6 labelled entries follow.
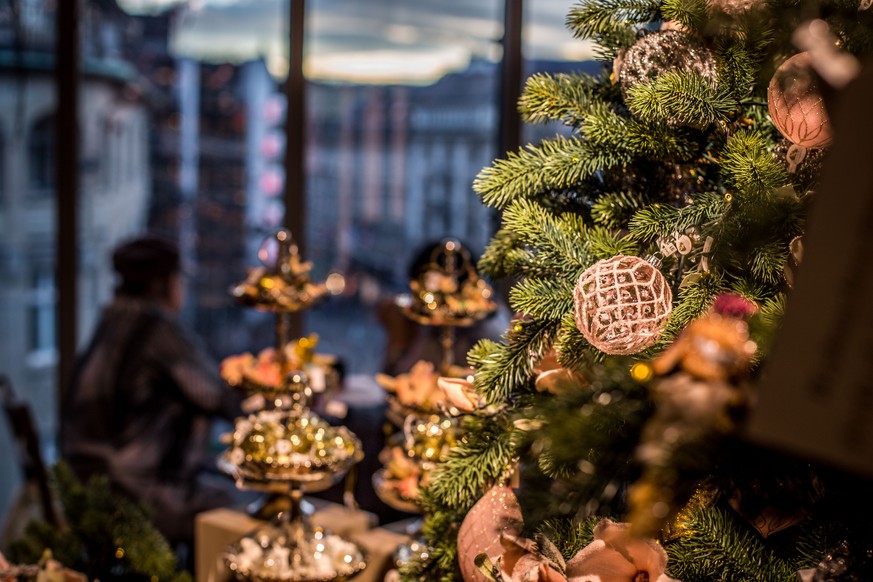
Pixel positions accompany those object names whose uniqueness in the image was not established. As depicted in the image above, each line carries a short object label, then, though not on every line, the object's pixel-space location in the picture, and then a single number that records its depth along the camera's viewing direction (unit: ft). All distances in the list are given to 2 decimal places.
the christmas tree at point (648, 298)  1.83
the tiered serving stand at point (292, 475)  5.41
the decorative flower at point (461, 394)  3.10
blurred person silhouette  10.25
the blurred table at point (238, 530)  6.24
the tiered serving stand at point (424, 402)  5.85
